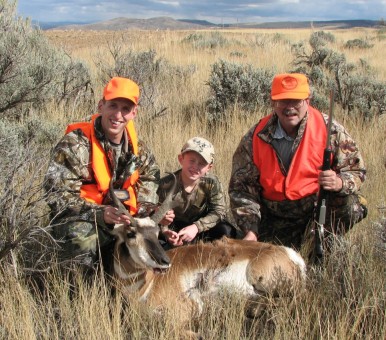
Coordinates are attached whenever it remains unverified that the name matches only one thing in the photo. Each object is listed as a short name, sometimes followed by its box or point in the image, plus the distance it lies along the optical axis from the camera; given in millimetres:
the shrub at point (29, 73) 6309
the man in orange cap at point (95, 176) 3881
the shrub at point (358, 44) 19781
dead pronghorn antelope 3510
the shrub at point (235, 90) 8383
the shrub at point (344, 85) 8430
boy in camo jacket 4402
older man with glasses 4418
